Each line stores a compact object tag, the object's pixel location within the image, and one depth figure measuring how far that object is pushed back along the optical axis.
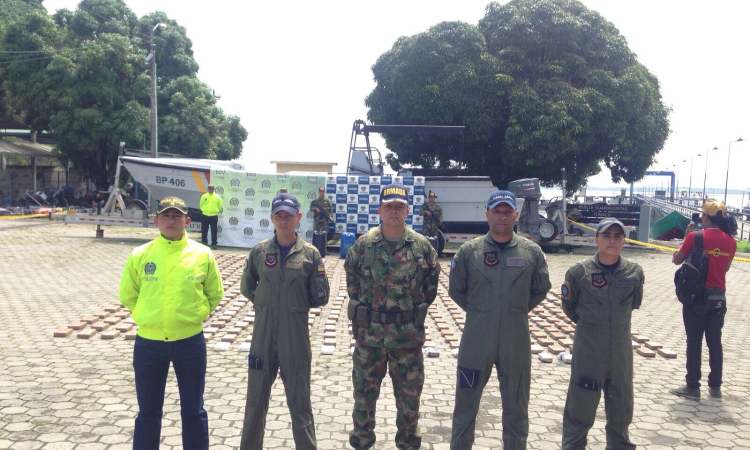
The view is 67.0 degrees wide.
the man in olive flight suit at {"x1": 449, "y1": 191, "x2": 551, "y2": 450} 3.60
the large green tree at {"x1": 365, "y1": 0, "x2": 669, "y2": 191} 18.88
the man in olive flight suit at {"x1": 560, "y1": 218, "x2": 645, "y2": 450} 3.70
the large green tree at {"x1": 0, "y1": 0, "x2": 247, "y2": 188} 25.02
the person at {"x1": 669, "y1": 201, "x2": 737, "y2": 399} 5.05
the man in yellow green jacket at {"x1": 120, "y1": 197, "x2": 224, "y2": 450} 3.47
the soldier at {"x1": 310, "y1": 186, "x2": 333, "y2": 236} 14.24
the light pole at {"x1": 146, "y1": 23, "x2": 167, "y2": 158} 21.73
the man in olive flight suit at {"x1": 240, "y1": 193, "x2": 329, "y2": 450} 3.65
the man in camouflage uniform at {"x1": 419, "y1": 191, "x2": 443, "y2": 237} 14.00
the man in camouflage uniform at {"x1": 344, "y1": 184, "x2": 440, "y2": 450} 3.78
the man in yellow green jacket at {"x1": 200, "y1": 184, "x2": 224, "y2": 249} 14.25
